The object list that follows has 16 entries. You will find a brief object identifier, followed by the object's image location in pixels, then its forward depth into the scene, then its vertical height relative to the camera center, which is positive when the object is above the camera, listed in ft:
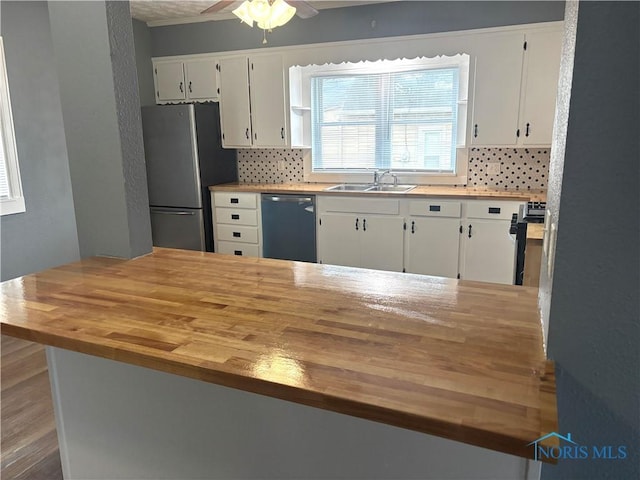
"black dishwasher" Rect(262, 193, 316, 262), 13.94 -2.41
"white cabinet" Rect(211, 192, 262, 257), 14.58 -2.38
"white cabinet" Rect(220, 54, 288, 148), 14.49 +1.35
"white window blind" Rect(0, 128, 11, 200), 11.60 -0.68
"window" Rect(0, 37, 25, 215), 11.45 -0.31
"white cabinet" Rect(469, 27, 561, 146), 11.70 +1.36
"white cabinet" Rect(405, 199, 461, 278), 12.59 -2.51
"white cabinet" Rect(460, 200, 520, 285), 12.07 -2.57
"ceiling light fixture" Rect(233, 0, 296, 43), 8.32 +2.35
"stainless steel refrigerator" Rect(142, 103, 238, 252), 14.23 -0.70
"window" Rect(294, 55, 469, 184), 13.75 +0.74
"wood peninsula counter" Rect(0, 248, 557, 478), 2.75 -1.45
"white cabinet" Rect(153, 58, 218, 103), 15.16 +2.12
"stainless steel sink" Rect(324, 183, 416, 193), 13.92 -1.32
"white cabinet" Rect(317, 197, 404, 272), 13.17 -2.48
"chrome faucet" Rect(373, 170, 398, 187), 14.55 -0.96
